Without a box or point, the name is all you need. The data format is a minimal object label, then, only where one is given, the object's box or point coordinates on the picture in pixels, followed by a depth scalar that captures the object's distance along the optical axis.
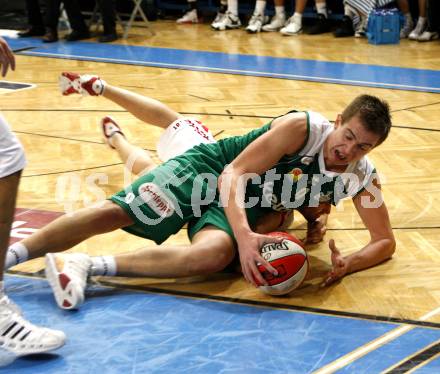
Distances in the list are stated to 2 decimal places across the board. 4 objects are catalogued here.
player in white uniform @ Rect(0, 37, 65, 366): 2.84
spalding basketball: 3.45
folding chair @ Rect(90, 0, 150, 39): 10.45
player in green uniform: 3.47
